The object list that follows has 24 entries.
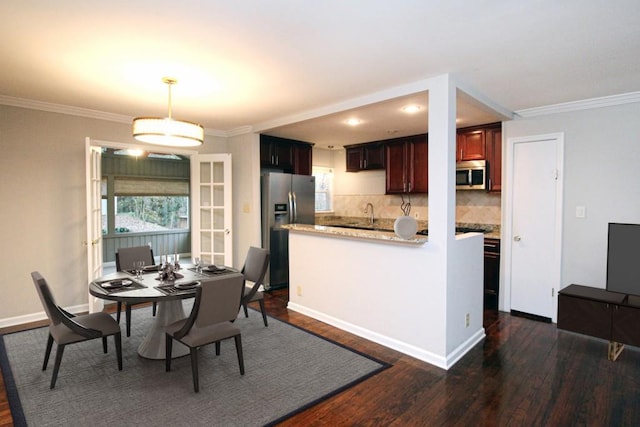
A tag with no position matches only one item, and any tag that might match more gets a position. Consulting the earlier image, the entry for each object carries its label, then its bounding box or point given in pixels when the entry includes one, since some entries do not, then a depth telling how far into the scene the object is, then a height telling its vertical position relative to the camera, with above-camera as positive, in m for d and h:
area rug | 2.21 -1.31
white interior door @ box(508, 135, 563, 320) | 3.89 -0.20
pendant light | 2.75 +0.62
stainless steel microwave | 4.55 +0.41
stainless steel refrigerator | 5.21 -0.09
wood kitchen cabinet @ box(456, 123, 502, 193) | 4.46 +0.77
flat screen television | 3.18 -0.49
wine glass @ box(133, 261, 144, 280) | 3.21 -0.57
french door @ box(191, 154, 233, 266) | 5.10 -0.03
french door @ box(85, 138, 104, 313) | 3.88 -0.12
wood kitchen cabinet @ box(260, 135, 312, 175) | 5.41 +0.84
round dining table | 2.63 -0.66
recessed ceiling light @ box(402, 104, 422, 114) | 3.77 +1.07
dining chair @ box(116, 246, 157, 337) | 3.54 -0.56
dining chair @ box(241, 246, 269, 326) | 3.58 -0.73
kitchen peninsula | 2.94 -0.80
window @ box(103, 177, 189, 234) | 7.54 +0.03
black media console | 2.93 -0.97
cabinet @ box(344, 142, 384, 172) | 5.88 +0.86
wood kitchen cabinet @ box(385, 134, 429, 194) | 5.30 +0.65
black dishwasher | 4.33 -0.83
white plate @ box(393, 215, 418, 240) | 3.07 -0.19
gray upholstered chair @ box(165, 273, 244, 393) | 2.48 -0.84
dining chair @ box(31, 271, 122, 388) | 2.50 -0.92
